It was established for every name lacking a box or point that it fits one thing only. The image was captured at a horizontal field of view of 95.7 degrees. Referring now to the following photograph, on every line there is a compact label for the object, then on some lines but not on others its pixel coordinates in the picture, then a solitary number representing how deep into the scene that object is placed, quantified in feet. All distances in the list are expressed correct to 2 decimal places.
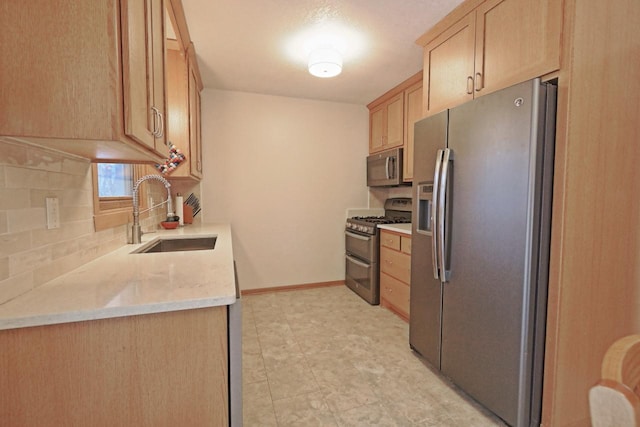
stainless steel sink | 6.95
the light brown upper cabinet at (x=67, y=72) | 2.39
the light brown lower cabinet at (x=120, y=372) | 2.49
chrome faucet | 5.89
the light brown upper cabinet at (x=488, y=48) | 4.50
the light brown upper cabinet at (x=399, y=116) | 9.72
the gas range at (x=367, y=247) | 10.34
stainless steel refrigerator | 4.32
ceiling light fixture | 7.29
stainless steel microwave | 10.46
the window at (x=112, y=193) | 4.72
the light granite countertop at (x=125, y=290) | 2.51
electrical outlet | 3.43
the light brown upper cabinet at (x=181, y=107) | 7.42
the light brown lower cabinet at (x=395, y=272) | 8.82
